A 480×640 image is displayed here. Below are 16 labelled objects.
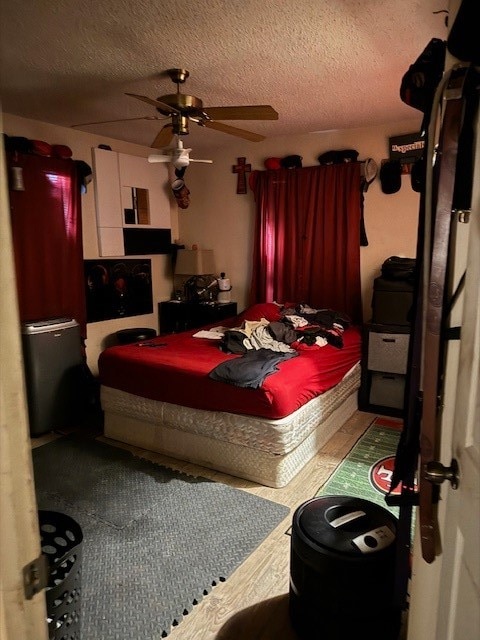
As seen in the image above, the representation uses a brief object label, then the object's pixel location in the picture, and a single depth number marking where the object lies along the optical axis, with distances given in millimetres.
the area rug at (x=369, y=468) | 2564
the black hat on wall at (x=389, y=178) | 3871
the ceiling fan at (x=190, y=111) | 2572
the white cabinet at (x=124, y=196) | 4301
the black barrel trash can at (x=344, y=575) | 1402
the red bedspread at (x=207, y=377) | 2564
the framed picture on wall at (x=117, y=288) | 4324
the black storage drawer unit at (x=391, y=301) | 3660
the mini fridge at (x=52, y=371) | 3357
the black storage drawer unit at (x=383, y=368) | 3623
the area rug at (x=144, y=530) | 1773
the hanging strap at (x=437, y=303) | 829
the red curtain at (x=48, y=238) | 3590
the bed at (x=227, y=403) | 2588
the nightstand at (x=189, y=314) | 4816
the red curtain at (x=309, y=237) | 4238
